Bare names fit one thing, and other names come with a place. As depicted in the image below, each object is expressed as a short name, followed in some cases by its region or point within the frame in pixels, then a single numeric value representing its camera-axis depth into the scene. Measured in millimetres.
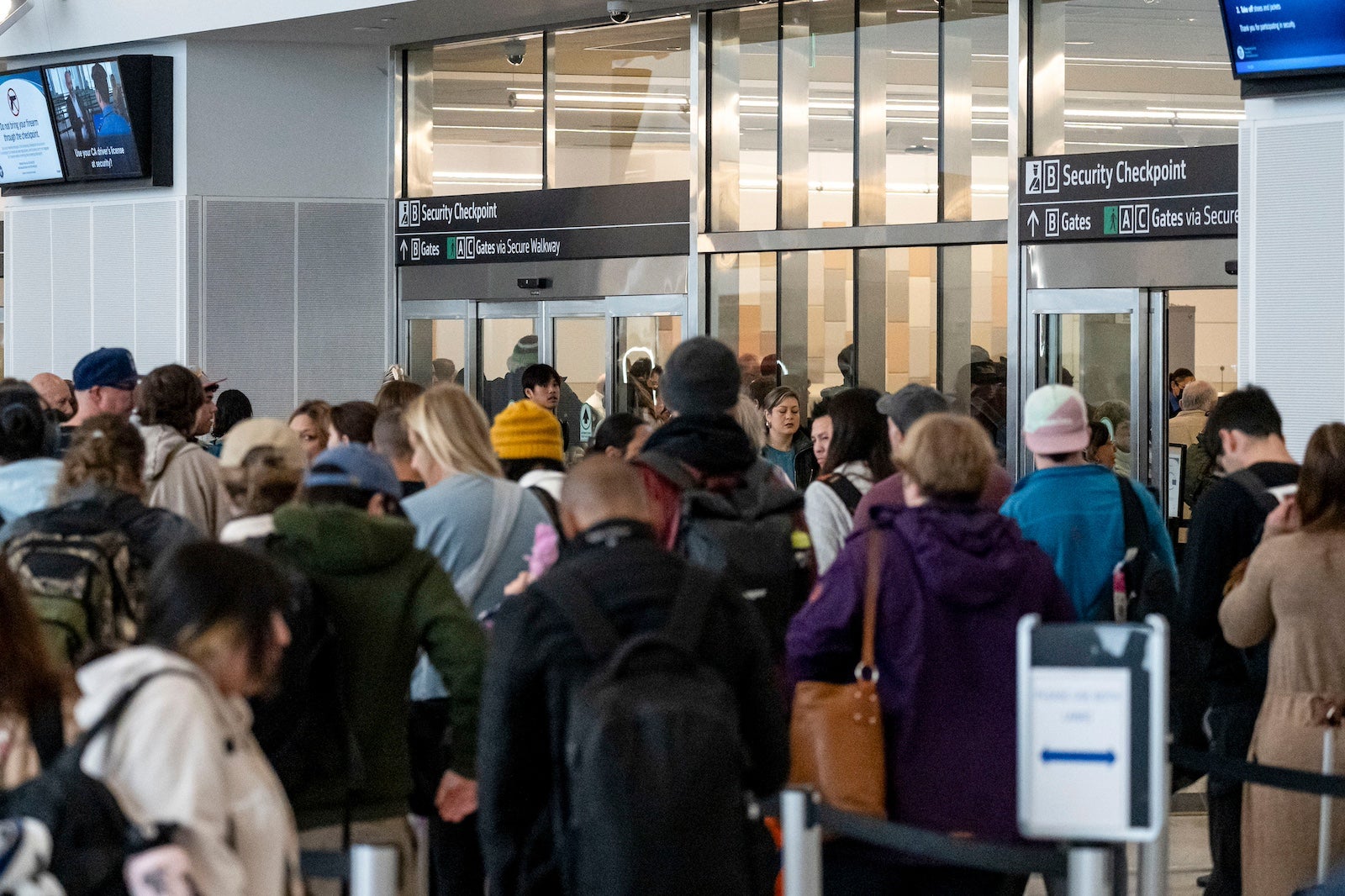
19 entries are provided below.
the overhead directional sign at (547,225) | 25312
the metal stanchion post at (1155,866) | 7285
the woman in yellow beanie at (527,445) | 10805
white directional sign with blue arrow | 6660
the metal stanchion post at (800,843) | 6746
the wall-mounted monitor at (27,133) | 29234
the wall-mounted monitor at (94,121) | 27812
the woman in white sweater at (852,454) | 10477
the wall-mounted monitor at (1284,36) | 15258
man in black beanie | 7773
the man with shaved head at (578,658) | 6098
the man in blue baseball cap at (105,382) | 12695
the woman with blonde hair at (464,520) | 8594
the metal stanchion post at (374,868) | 6328
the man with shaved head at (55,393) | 18672
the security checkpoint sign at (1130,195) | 19375
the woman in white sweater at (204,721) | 5066
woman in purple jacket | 7031
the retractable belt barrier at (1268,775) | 8180
